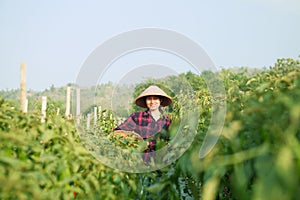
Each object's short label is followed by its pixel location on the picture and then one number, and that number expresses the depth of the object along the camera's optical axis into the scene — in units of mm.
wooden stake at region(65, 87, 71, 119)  6992
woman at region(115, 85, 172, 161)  3793
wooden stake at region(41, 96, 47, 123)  5404
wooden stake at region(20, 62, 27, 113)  3258
